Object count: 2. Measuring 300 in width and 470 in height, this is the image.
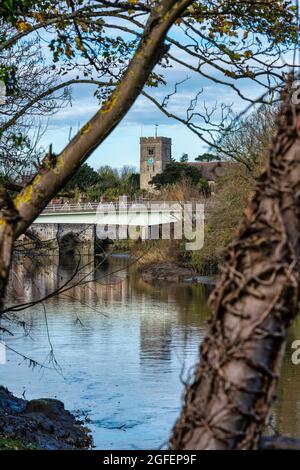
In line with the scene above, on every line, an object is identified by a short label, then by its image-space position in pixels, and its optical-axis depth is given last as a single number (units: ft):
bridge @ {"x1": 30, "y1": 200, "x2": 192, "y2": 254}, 143.84
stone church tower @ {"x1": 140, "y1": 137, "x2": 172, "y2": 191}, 379.55
